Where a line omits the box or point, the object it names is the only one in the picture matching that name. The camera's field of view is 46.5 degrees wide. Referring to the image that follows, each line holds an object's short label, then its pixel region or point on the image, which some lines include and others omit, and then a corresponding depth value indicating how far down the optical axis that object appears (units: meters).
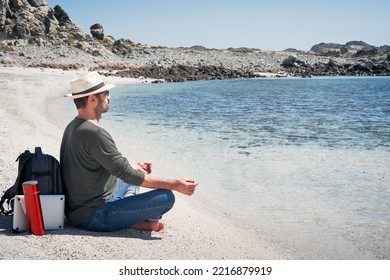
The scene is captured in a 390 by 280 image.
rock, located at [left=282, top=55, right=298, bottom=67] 57.95
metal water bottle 3.95
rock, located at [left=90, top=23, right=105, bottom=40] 68.00
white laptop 4.14
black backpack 4.12
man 3.94
